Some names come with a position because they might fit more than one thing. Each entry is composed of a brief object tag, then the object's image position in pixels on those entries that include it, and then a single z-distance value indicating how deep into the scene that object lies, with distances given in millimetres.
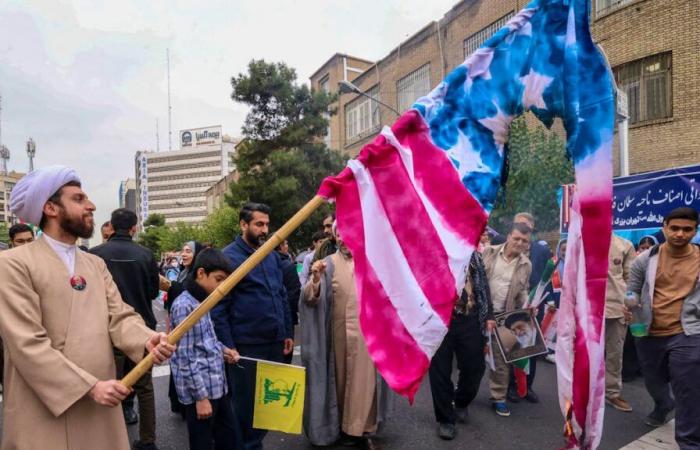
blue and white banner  6363
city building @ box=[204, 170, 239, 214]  56719
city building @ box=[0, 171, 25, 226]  98831
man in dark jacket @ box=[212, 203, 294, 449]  3432
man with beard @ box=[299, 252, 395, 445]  3801
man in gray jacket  3492
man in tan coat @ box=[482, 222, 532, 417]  4746
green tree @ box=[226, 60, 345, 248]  20503
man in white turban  1899
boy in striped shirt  2891
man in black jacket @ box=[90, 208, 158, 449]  4207
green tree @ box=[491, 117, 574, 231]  5855
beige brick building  12539
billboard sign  119750
